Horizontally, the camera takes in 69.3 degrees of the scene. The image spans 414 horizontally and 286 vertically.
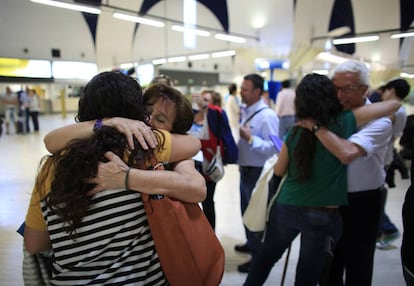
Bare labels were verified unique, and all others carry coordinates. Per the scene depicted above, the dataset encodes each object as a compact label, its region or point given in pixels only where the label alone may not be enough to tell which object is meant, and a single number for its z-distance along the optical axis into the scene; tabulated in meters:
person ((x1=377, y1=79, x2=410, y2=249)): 2.14
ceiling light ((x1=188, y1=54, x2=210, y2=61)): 11.66
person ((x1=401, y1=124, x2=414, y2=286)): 1.31
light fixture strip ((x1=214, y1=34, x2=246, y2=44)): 10.37
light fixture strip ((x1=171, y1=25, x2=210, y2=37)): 9.02
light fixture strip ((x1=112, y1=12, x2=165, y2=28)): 7.45
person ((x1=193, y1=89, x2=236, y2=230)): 2.49
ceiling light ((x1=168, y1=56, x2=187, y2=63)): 10.07
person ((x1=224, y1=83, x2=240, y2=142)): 7.15
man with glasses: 1.49
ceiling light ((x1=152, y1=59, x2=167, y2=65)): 8.14
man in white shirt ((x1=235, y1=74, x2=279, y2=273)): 2.48
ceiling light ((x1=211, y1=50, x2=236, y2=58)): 12.30
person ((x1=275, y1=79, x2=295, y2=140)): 6.85
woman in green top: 1.44
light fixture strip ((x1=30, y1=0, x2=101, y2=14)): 1.98
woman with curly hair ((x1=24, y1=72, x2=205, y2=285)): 0.84
